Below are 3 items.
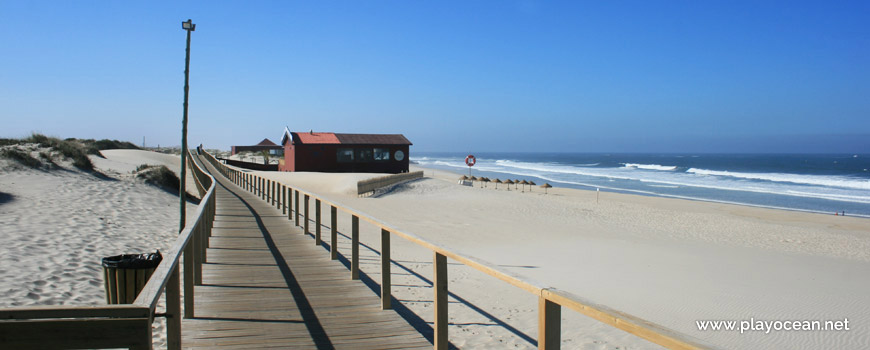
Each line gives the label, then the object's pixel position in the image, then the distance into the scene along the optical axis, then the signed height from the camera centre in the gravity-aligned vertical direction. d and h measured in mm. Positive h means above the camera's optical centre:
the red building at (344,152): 35938 +555
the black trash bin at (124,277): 4801 -1047
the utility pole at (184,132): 12594 +639
